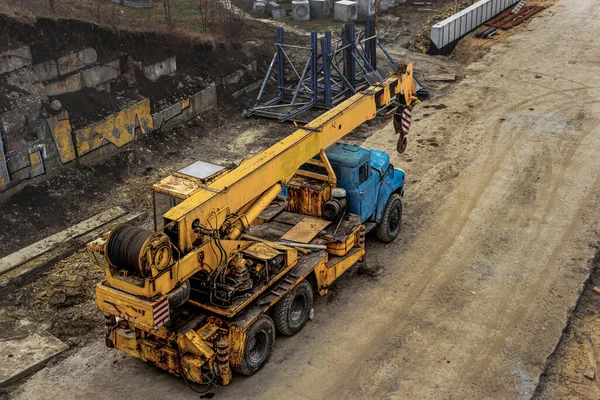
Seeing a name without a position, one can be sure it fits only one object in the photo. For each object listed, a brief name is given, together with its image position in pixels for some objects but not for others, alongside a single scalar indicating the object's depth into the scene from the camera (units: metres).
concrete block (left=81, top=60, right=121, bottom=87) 21.45
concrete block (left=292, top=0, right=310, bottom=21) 34.00
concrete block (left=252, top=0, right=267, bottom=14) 34.75
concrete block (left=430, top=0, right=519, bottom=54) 31.38
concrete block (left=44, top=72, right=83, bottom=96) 20.28
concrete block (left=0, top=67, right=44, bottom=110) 18.59
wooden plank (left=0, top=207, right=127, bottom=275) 16.16
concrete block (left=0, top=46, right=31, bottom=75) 19.20
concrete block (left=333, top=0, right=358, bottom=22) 33.84
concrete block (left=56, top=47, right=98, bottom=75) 20.70
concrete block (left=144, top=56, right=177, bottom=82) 23.41
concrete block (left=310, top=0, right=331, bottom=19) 34.31
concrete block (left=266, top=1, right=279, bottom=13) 34.75
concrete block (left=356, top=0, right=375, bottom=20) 34.47
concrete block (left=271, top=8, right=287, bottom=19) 34.59
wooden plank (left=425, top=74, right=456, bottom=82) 28.41
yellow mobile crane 11.05
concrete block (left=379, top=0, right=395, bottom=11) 36.28
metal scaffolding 24.73
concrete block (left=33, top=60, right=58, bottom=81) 20.01
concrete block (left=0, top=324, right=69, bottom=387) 12.85
